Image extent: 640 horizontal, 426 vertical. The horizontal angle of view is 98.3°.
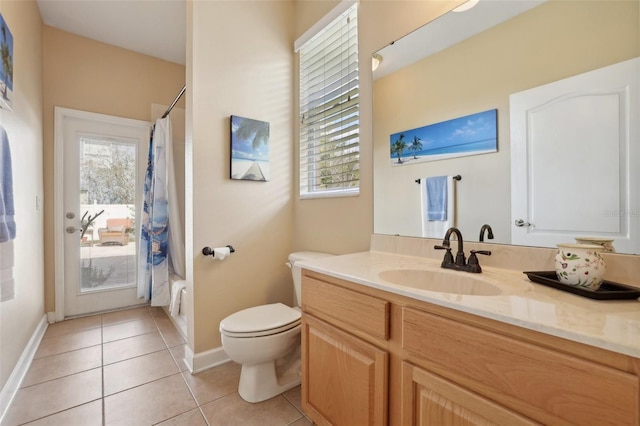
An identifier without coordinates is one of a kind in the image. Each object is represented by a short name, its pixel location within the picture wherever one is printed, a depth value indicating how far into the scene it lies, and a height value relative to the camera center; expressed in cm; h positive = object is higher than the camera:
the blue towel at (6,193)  127 +11
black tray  77 -23
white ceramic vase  83 -17
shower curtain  255 -7
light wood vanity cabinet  58 -43
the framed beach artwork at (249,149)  196 +47
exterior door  268 +6
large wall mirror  95 +58
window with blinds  183 +74
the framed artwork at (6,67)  146 +83
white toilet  150 -73
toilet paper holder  183 -25
